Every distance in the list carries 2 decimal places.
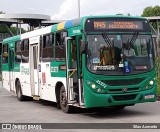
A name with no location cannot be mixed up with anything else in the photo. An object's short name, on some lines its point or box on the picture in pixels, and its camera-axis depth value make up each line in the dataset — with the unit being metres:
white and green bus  12.02
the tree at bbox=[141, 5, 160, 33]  104.44
